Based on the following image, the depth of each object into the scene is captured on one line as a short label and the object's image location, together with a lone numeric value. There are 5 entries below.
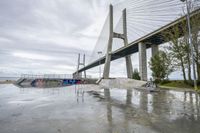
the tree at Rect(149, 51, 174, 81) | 26.00
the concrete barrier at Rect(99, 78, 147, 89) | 26.47
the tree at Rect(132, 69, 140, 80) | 33.63
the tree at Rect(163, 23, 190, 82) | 21.33
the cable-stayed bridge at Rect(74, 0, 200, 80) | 28.09
